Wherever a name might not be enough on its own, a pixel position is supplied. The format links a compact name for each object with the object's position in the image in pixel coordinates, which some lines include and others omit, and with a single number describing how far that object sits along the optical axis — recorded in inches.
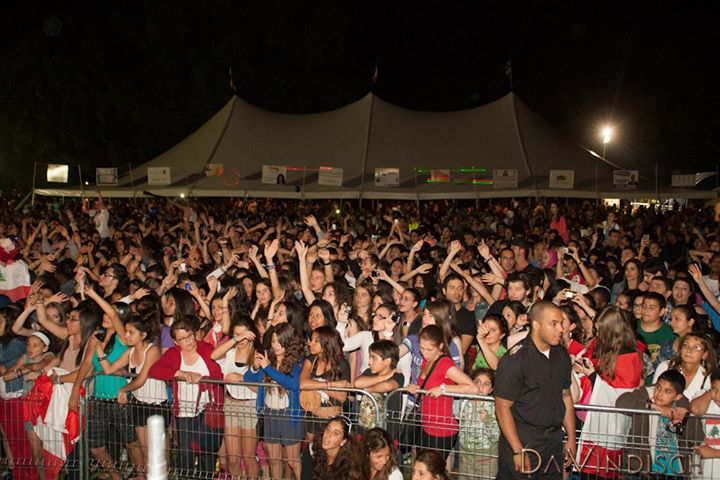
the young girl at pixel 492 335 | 217.9
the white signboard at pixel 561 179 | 749.9
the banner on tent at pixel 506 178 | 759.7
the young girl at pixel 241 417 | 195.9
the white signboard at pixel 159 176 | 796.0
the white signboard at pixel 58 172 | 836.6
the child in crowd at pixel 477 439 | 185.8
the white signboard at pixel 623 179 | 759.1
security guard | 161.5
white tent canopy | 773.9
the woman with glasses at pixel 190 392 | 196.7
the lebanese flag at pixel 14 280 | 333.7
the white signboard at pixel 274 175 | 786.8
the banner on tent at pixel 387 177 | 769.6
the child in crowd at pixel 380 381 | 187.5
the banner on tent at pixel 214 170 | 796.6
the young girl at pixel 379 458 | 162.4
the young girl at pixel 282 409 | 192.2
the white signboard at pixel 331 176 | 770.8
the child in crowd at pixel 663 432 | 168.7
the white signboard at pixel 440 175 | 786.2
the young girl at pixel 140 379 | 200.7
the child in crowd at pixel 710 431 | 164.2
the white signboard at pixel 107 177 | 832.9
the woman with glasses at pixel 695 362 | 189.5
